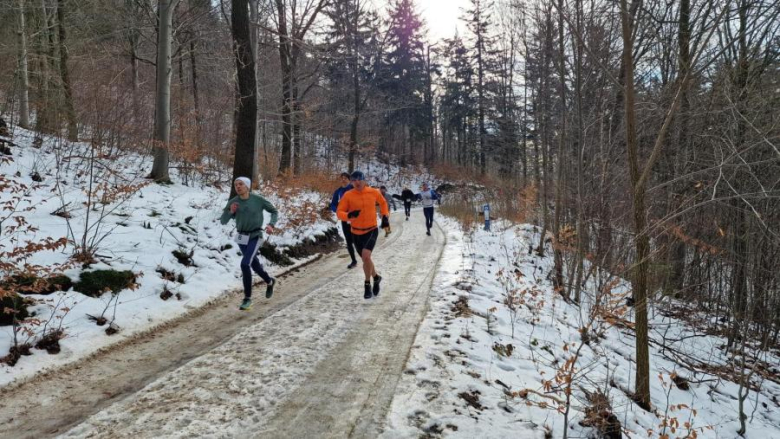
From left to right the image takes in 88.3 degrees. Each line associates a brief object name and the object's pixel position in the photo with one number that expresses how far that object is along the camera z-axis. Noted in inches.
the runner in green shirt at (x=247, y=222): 251.0
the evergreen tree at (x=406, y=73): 1675.7
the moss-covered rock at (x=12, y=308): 171.6
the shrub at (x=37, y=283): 179.9
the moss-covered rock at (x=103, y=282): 213.3
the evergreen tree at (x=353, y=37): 846.0
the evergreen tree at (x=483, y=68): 1722.4
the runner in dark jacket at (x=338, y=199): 370.0
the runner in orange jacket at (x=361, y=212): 282.8
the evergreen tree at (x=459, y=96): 1831.9
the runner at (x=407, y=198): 828.0
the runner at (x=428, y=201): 625.2
